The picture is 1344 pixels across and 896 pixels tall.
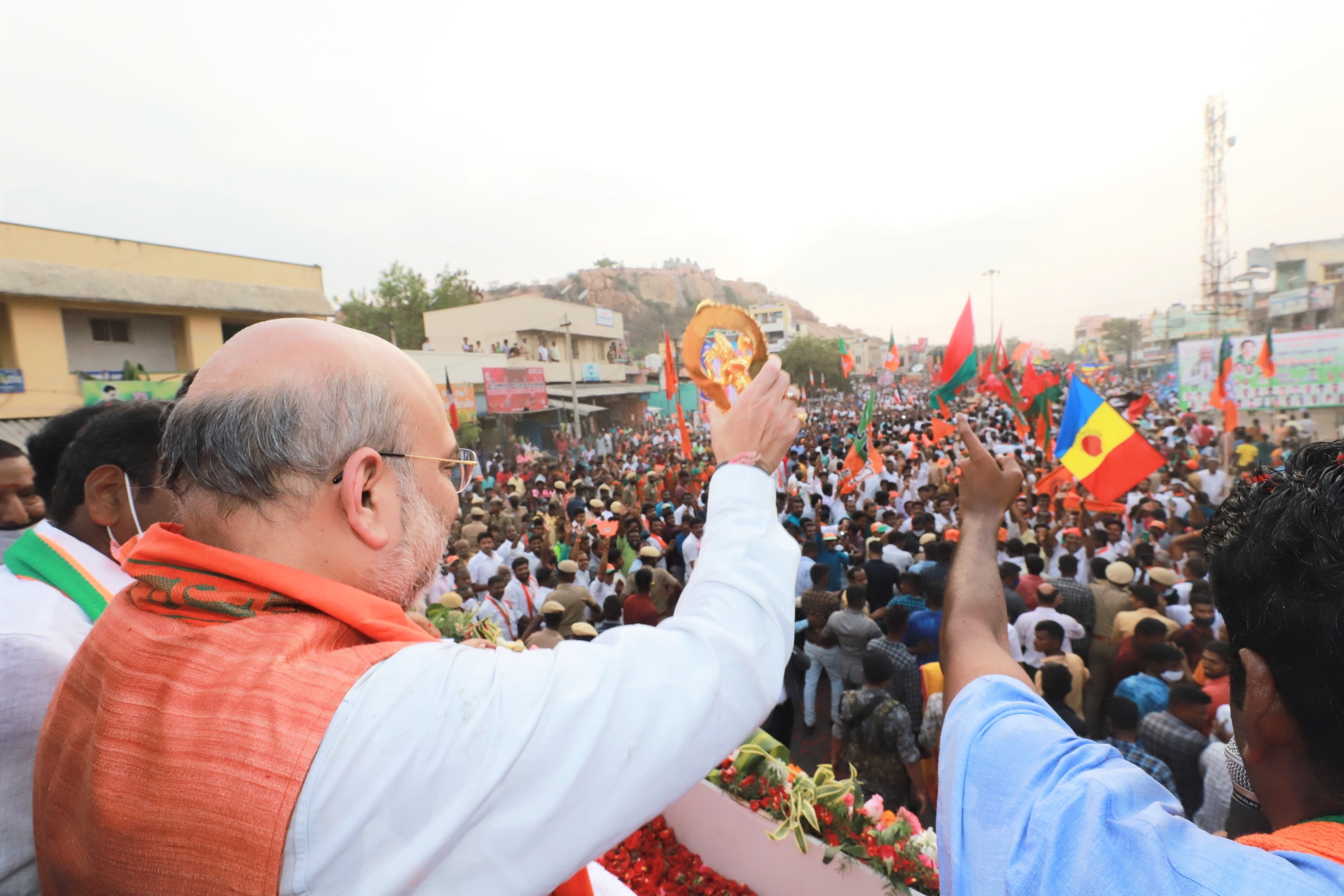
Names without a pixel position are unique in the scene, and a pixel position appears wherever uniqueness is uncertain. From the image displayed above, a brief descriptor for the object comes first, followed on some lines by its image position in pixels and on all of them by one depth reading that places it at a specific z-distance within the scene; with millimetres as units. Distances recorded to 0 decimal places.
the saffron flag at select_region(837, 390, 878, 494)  10719
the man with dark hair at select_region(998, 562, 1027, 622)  5707
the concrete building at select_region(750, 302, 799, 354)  65188
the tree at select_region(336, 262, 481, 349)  44406
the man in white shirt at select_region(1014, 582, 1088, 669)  5312
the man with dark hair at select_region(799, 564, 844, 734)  5605
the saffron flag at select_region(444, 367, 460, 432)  14773
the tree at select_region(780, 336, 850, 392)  51562
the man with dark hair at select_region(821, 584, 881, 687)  5340
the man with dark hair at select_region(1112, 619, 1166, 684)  4570
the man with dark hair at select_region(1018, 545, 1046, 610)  6121
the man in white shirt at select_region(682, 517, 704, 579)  8219
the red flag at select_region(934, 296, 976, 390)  11609
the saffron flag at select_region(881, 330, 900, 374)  21156
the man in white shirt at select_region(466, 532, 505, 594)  8062
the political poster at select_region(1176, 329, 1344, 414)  17939
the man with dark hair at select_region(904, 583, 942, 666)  5164
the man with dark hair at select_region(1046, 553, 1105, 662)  5781
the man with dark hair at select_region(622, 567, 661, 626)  6215
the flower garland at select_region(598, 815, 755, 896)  3312
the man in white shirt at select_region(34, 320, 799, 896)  753
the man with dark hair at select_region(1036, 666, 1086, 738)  4133
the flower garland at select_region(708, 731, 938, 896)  2627
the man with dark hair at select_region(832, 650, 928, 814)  4215
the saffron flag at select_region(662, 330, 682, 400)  13199
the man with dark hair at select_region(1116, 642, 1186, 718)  4234
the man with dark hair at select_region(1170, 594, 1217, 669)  4715
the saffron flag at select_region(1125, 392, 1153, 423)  16906
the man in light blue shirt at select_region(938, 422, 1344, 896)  796
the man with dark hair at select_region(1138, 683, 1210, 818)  3590
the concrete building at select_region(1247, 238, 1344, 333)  32375
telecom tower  43750
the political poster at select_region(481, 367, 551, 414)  19188
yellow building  16109
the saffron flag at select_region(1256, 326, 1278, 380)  15008
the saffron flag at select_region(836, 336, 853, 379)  15524
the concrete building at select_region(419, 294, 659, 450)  32978
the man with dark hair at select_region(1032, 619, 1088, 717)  4770
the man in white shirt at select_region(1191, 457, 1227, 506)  10508
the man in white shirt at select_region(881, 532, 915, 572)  7195
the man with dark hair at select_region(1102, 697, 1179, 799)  3594
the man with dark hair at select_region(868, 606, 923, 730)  4719
